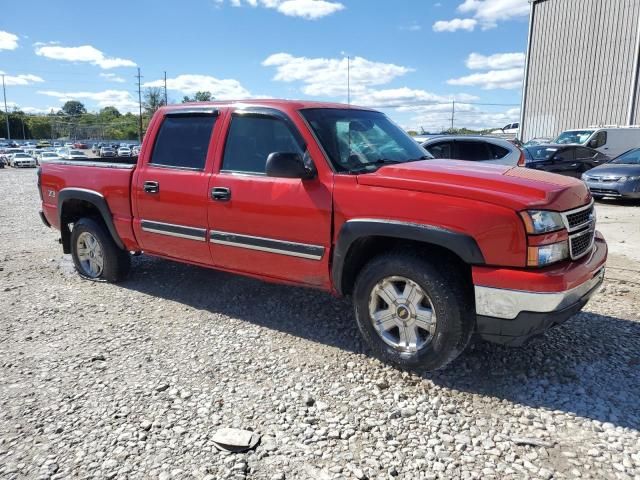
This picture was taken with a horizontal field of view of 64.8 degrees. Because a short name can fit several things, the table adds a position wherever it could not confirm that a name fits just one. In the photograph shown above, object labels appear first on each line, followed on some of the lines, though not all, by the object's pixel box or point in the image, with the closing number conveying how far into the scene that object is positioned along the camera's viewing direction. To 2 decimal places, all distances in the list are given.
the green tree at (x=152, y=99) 80.35
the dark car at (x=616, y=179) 11.30
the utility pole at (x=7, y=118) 102.80
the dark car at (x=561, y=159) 14.20
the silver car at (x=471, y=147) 9.26
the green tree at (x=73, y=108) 161.25
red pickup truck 2.98
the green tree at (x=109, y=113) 147.12
